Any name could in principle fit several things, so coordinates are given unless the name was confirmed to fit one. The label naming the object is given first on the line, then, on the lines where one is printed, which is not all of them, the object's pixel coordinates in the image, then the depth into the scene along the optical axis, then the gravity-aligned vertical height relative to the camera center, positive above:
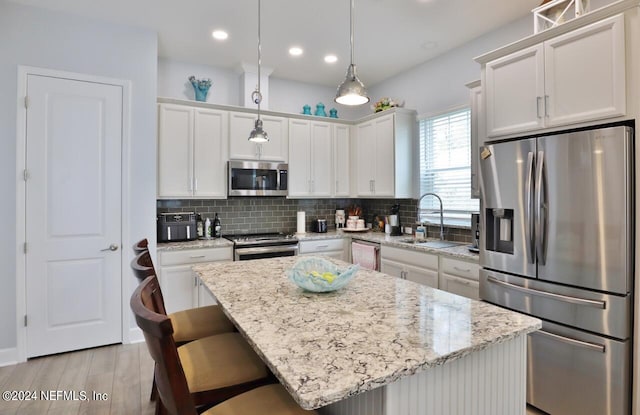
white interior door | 2.96 -0.02
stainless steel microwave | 3.98 +0.39
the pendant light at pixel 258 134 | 2.76 +0.61
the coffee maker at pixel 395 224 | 4.22 -0.17
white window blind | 3.68 +0.52
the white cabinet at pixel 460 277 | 2.79 -0.56
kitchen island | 0.92 -0.41
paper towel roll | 4.53 -0.15
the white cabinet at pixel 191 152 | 3.65 +0.65
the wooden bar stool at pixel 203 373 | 0.97 -0.66
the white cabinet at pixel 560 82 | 1.94 +0.81
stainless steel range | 3.67 -0.38
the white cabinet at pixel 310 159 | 4.38 +0.67
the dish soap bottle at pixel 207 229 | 4.00 -0.20
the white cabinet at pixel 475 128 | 3.05 +0.72
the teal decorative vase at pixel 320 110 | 4.68 +1.35
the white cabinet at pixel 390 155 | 4.09 +0.67
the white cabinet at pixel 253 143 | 4.01 +0.86
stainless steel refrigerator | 1.90 -0.30
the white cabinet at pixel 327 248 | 4.09 -0.44
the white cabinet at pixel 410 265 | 3.20 -0.54
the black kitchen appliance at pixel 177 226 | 3.64 -0.16
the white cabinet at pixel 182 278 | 3.40 -0.66
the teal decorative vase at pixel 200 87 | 3.97 +1.41
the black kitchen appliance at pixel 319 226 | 4.61 -0.20
